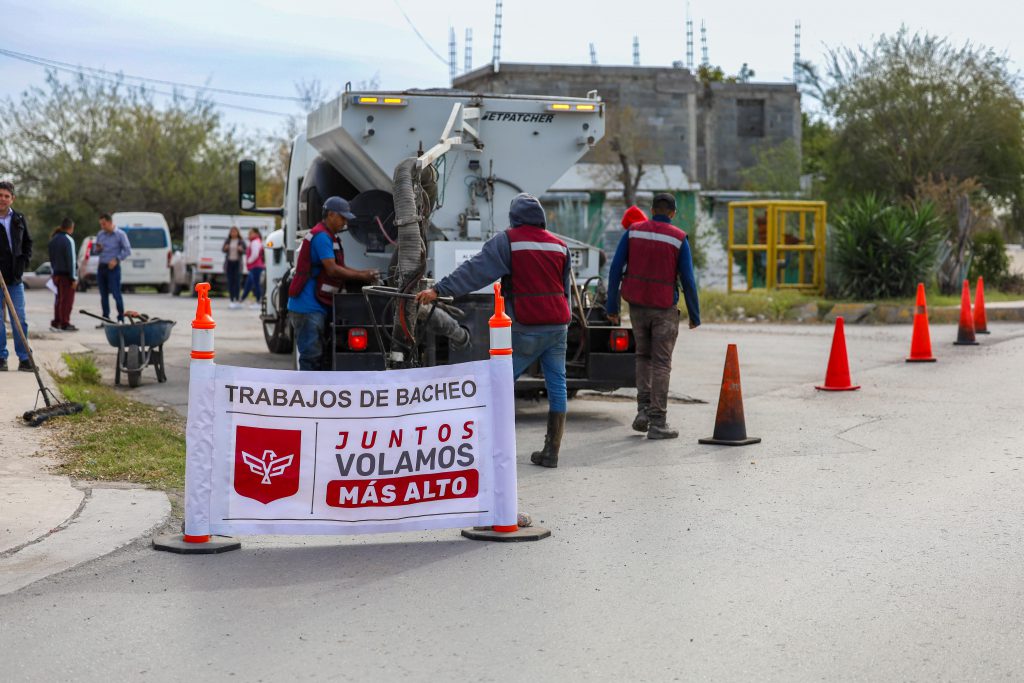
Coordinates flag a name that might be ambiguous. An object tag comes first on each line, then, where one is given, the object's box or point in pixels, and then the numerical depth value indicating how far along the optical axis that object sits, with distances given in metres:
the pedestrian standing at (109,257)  18.91
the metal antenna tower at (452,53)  55.11
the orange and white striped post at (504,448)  6.62
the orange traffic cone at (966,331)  18.12
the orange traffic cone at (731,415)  9.84
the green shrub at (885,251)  25.02
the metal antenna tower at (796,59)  66.00
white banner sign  6.35
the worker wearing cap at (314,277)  11.32
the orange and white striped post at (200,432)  6.25
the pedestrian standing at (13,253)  12.60
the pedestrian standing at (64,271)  18.89
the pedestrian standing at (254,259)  29.69
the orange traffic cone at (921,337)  16.12
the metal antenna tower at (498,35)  48.66
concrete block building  47.56
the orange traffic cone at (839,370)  13.31
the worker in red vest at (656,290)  10.34
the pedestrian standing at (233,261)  30.16
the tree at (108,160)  52.12
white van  39.00
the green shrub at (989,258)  29.81
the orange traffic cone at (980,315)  20.13
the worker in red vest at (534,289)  8.62
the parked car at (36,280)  41.84
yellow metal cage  26.56
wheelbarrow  13.06
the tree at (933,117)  34.94
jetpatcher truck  10.90
